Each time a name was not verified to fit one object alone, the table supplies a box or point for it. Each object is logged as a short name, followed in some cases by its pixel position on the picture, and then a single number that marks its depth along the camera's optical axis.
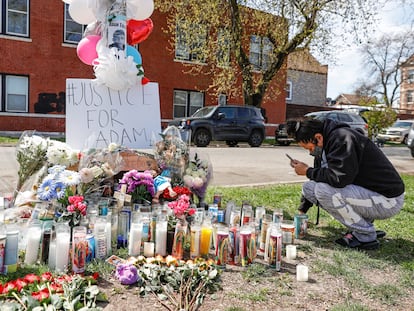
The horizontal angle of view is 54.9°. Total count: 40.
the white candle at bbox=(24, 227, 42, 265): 2.91
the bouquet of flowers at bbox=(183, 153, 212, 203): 4.12
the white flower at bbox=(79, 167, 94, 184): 3.57
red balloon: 4.82
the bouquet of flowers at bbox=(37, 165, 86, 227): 3.21
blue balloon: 4.61
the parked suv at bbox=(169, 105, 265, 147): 15.50
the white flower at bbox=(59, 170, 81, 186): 3.47
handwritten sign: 4.41
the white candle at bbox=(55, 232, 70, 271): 2.80
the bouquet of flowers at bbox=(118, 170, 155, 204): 3.86
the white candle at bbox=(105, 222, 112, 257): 3.17
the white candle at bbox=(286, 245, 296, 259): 3.44
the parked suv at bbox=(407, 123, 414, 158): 13.84
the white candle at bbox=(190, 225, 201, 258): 3.23
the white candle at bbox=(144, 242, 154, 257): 3.21
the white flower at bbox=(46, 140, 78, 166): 3.82
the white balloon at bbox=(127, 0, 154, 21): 4.50
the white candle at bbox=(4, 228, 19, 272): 2.72
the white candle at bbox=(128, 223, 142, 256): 3.19
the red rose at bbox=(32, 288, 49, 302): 2.28
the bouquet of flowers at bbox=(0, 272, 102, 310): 2.24
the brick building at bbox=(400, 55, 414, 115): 53.07
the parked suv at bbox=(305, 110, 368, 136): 17.31
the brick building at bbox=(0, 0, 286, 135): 16.59
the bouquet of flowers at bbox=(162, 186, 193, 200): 3.92
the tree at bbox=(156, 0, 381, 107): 17.44
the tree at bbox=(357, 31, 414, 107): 48.28
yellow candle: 3.27
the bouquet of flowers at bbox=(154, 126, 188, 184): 4.17
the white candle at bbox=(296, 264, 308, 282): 2.99
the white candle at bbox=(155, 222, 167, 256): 3.26
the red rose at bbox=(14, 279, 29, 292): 2.42
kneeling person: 3.53
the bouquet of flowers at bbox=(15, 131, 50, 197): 3.90
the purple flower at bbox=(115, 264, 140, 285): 2.71
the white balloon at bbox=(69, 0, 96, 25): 4.41
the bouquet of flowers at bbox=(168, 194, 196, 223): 3.42
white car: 25.17
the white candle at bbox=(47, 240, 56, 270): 2.86
